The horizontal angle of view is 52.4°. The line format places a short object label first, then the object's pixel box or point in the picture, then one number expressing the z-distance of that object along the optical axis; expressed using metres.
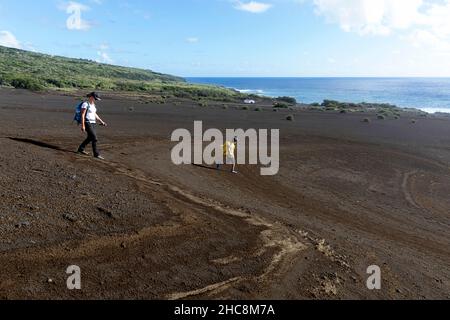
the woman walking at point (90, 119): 13.16
